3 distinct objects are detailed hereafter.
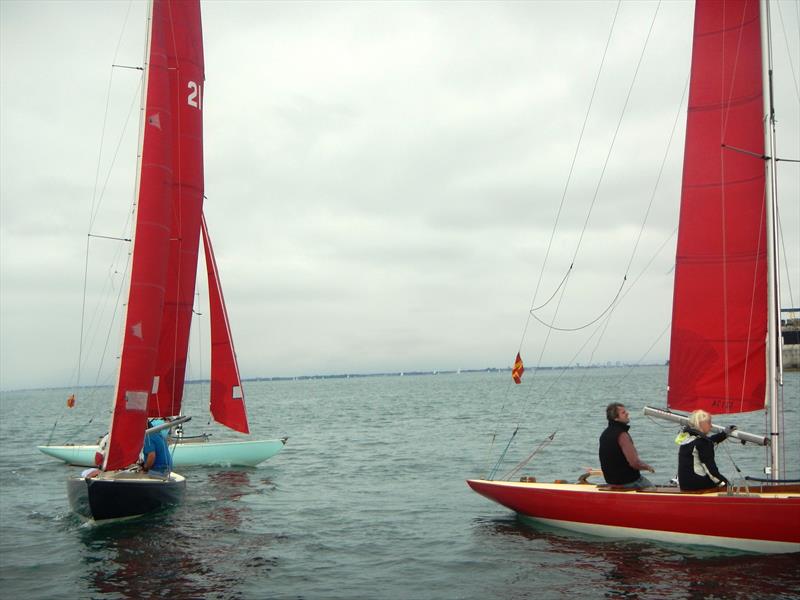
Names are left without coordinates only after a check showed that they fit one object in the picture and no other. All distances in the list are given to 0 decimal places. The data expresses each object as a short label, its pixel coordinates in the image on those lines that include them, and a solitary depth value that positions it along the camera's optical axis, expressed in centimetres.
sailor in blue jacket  1452
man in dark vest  1134
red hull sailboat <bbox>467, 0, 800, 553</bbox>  1130
